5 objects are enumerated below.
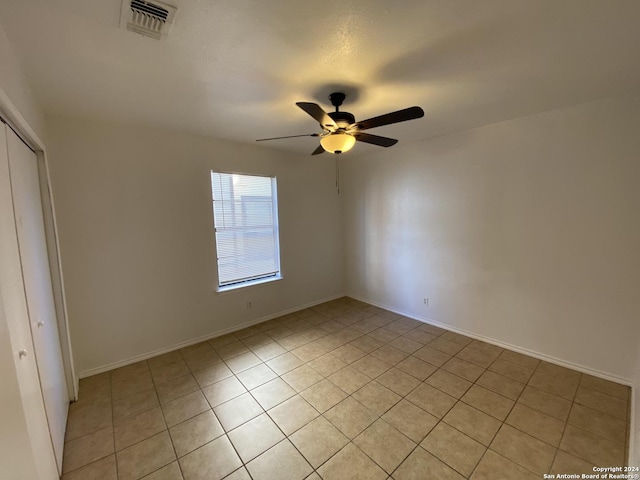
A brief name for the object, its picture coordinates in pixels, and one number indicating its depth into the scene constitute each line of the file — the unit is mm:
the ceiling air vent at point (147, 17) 1156
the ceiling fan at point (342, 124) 1754
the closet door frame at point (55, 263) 2033
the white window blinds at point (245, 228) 3355
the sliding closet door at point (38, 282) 1459
